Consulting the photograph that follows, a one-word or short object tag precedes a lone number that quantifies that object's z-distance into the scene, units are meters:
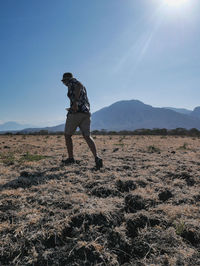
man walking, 4.37
